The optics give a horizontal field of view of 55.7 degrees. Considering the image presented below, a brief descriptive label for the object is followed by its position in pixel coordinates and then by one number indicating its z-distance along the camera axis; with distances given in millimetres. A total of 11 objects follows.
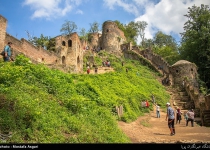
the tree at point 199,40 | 31027
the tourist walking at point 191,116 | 13234
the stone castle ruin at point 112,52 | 18219
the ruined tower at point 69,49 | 28000
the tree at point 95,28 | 57438
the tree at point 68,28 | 49281
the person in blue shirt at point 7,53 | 10825
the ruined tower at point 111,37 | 45375
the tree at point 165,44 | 43950
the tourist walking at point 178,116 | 14202
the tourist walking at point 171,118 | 9880
